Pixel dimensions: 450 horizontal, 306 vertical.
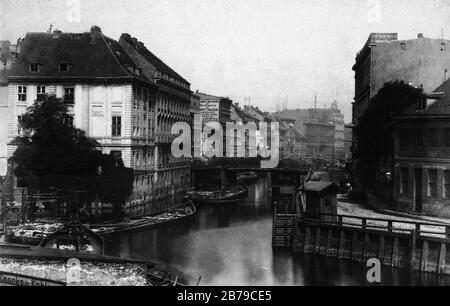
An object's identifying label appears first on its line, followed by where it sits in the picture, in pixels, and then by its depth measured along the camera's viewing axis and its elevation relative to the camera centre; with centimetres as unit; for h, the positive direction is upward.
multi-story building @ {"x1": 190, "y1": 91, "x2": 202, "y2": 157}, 8531 +704
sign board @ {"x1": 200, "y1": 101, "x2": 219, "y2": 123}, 10869 +856
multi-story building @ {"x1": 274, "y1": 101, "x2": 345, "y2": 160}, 15700 +1101
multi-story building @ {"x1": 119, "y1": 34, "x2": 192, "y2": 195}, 6144 +505
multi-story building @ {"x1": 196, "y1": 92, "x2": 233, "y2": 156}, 10869 +888
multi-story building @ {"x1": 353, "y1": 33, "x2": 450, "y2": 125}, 5638 +1012
